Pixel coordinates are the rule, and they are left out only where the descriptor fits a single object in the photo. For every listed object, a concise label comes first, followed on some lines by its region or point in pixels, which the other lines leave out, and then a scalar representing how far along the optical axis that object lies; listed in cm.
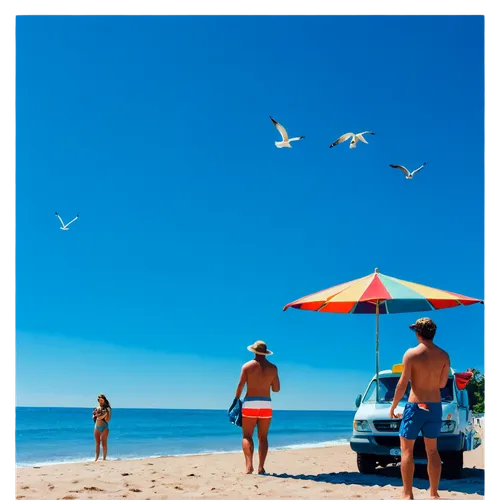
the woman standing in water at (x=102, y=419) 1069
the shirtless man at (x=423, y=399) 571
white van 709
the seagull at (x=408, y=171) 898
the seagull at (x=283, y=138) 826
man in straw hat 735
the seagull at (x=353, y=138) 857
